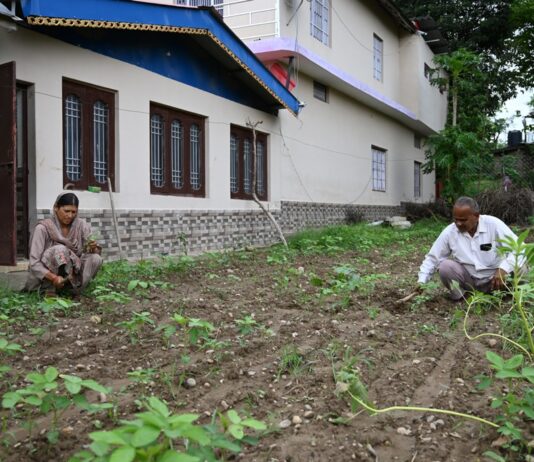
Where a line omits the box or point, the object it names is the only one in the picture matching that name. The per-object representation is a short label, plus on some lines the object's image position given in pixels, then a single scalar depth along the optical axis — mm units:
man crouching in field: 4367
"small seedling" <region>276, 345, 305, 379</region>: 2875
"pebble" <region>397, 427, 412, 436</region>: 2191
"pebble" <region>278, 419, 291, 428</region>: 2246
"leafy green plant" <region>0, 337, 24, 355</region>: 2279
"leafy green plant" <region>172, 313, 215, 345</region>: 2658
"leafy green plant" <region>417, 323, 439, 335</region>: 3631
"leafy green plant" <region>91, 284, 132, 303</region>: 4336
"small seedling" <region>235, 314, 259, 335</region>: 3422
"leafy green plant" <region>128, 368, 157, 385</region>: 2543
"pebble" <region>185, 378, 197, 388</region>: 2713
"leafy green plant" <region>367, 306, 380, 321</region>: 4047
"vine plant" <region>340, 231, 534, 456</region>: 1973
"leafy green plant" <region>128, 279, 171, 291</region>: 4977
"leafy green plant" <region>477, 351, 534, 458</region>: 1944
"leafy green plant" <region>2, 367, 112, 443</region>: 1812
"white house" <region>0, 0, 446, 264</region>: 5914
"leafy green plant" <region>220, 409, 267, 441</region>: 1562
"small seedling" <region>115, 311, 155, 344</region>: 3234
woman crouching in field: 4500
